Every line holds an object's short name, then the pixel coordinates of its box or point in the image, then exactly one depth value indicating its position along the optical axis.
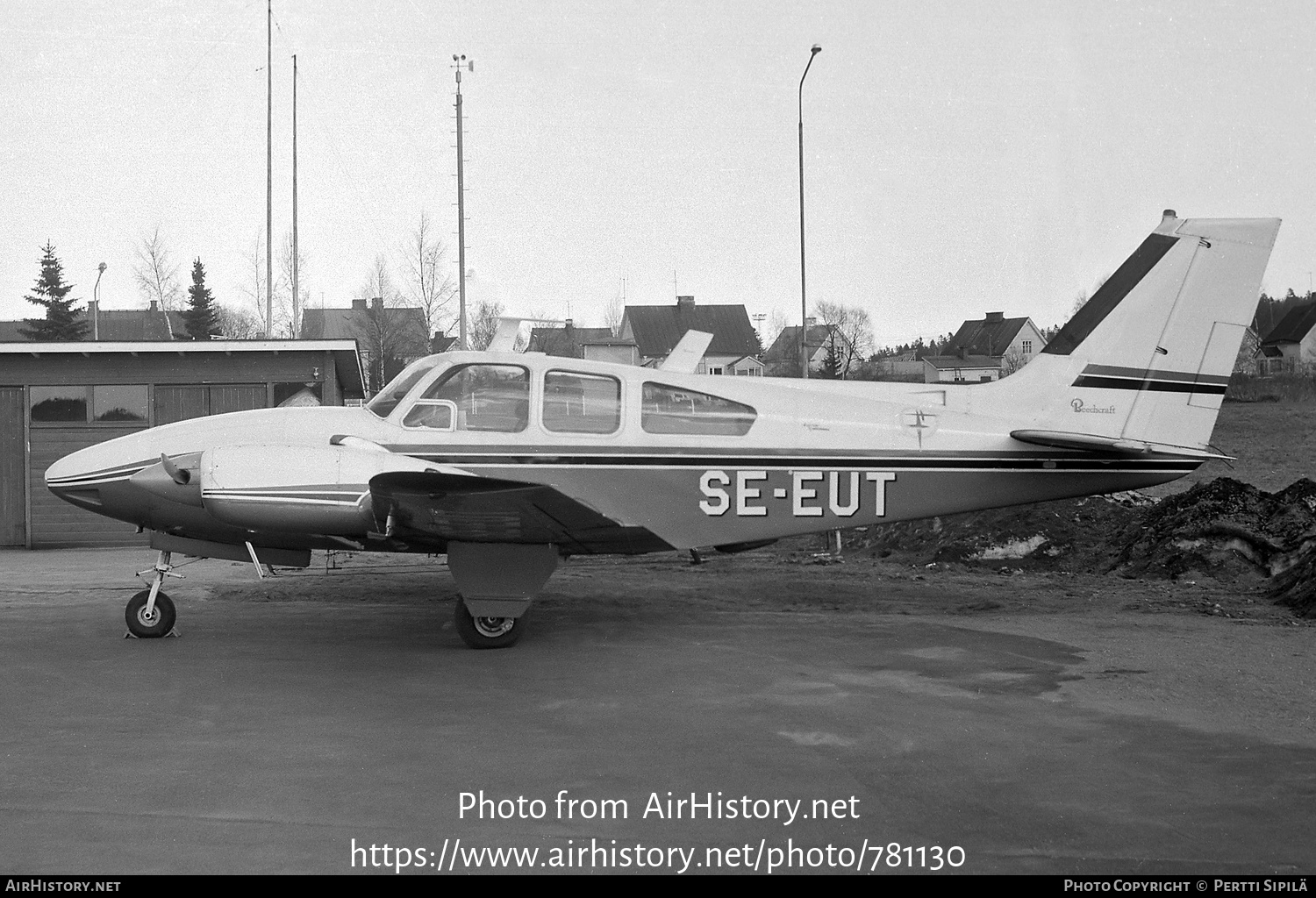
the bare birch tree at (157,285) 58.31
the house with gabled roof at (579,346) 57.47
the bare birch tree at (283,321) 51.38
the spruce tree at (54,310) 58.34
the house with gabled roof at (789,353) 72.06
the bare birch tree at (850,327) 75.91
